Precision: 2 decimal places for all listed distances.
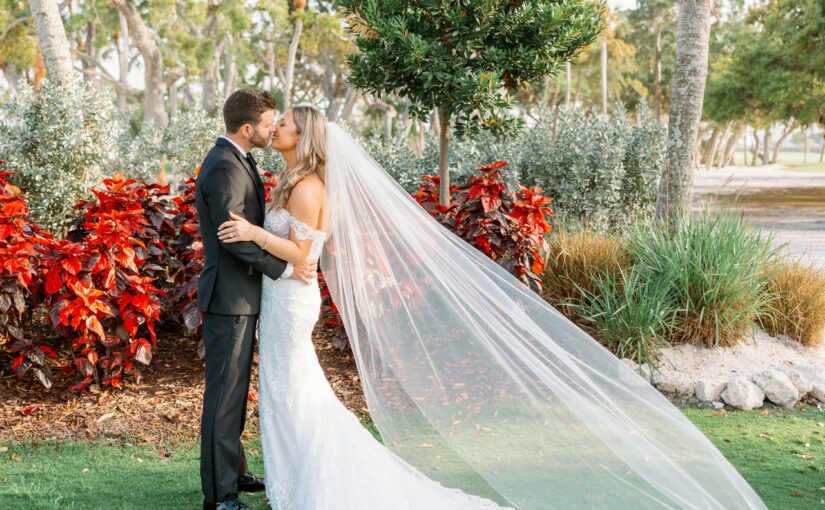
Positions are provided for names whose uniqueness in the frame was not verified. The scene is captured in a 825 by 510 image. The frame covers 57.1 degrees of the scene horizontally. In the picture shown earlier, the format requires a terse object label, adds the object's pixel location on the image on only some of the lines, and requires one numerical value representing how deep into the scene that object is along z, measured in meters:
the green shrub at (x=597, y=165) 10.30
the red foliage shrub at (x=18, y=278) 4.96
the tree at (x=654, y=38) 50.98
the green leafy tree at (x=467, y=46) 6.16
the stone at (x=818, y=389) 5.95
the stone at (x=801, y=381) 5.99
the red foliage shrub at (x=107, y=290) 4.98
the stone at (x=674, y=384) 6.02
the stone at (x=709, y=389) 5.90
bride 3.45
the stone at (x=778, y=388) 5.84
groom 3.66
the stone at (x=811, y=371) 6.04
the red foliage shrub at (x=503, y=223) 5.99
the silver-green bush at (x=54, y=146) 7.87
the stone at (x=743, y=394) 5.77
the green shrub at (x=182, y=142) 13.74
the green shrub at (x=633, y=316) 6.18
